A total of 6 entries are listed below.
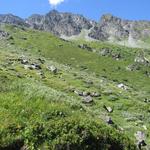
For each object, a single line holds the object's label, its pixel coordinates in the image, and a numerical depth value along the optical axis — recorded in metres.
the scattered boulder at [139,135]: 22.07
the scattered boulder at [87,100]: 28.95
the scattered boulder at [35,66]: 45.17
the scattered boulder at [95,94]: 34.02
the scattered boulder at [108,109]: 28.59
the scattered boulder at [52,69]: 48.33
